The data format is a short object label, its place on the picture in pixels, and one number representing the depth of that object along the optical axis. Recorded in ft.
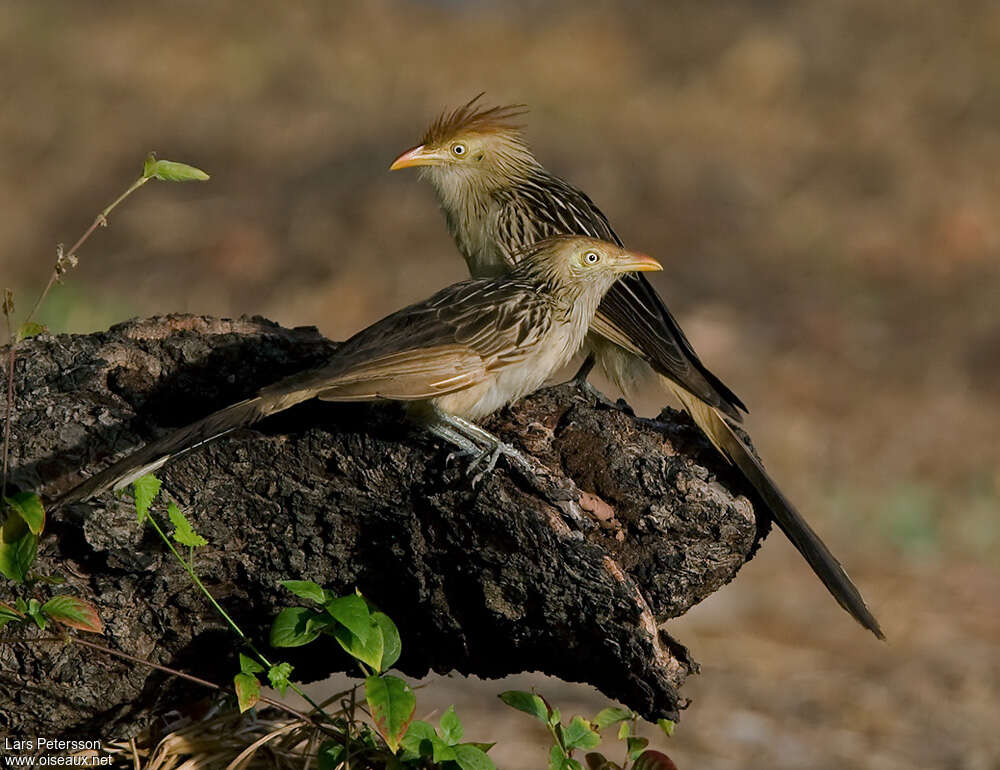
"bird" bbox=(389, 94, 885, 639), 25.88
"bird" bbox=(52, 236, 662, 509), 19.94
